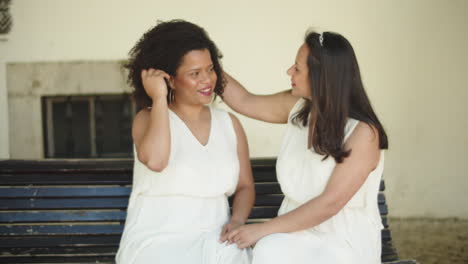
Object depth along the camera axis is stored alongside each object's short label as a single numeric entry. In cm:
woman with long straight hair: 270
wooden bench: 339
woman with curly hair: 281
